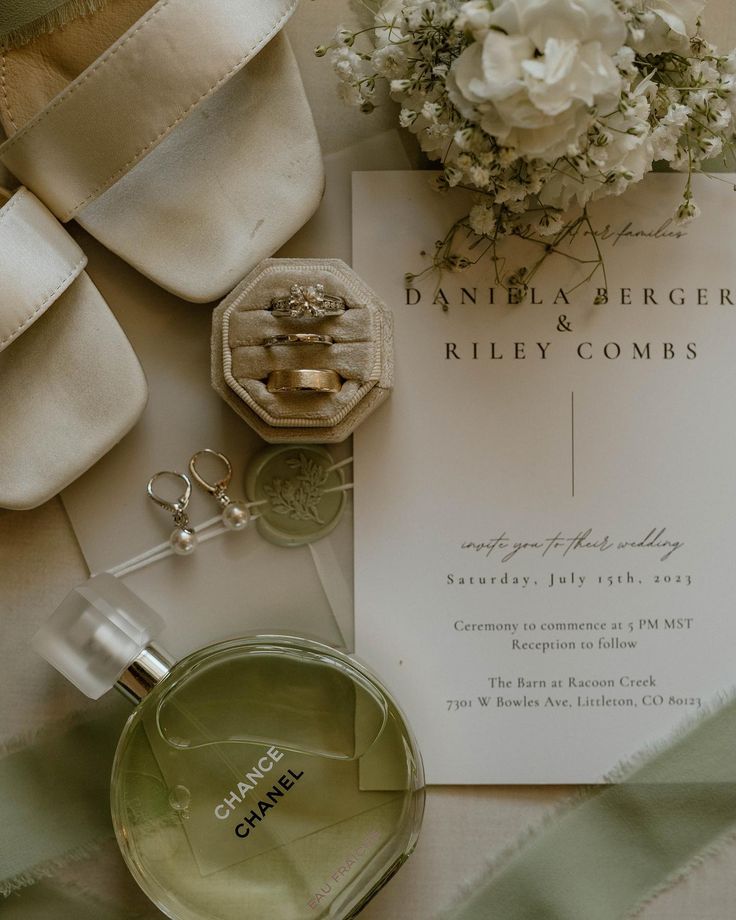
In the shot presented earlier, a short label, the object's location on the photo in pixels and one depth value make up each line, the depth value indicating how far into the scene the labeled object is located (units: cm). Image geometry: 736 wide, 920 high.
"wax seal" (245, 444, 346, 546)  61
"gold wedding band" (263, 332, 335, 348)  54
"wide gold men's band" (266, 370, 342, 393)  54
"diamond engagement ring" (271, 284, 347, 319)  55
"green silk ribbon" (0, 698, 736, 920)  60
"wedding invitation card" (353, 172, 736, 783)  61
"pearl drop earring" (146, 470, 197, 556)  60
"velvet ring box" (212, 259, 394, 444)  56
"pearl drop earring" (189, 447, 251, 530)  60
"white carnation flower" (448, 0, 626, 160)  47
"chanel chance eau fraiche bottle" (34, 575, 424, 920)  56
